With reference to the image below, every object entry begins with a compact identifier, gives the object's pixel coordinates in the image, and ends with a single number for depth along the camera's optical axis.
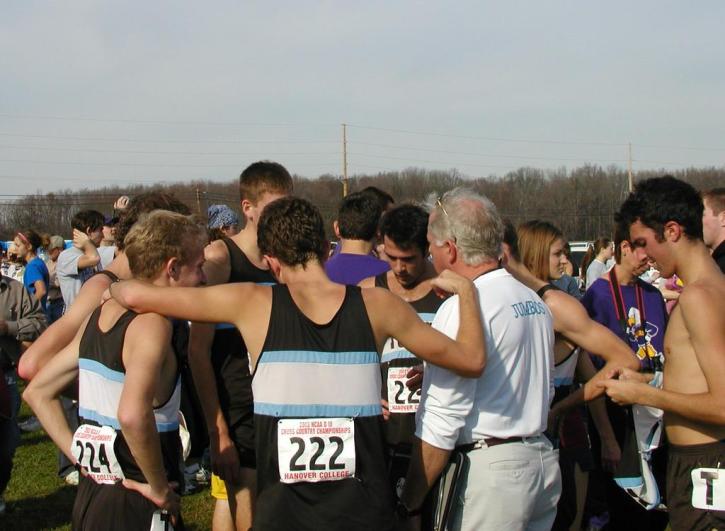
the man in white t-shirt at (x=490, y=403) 3.04
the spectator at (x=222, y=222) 7.03
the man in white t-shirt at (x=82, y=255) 8.36
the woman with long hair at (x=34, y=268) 10.68
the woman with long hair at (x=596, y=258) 11.73
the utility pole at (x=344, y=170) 46.16
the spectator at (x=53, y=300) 11.43
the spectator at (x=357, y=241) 5.05
